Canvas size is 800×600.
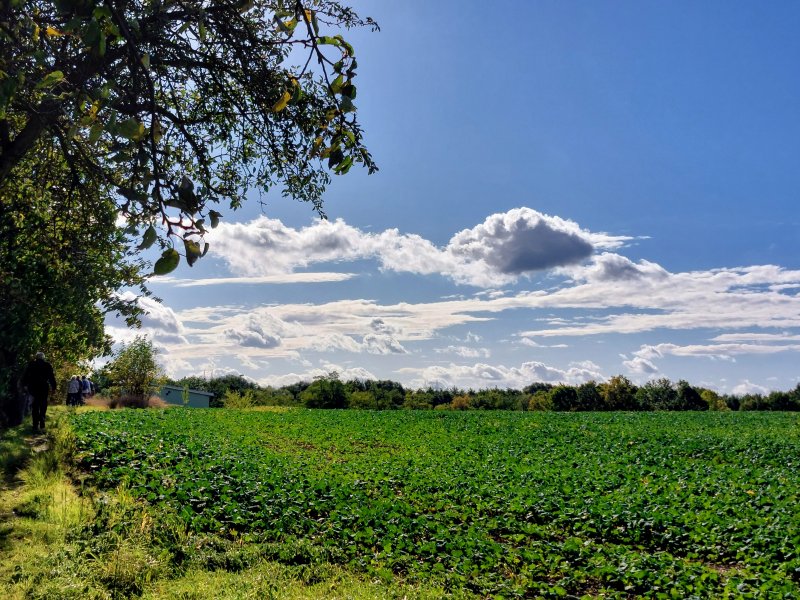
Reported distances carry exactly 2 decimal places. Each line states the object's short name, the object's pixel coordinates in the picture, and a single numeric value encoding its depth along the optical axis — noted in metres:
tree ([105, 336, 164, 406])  38.84
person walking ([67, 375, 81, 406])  29.78
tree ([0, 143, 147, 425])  10.67
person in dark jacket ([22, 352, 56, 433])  16.16
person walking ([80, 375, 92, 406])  35.22
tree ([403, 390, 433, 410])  57.97
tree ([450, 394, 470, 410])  57.17
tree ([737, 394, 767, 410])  57.25
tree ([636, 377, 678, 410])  55.62
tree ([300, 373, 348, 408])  51.84
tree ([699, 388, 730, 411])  57.00
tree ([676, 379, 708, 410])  56.28
